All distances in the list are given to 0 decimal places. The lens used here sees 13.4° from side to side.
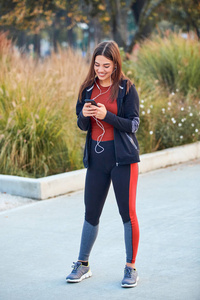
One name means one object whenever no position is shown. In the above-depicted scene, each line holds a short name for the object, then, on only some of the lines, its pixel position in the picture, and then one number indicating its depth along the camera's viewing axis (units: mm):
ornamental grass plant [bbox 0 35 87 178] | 12111
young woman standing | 6032
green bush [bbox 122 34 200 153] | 15334
